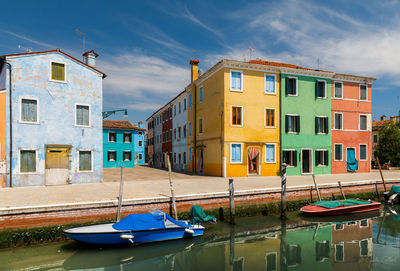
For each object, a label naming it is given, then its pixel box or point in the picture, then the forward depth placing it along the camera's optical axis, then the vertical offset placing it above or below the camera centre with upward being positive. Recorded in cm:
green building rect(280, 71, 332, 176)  2481 +232
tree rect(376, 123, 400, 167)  3526 -10
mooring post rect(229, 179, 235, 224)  1336 -275
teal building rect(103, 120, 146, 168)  3984 +18
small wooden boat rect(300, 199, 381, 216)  1502 -346
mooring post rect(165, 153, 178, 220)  1228 -268
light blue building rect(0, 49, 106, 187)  1677 +180
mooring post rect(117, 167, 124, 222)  1133 -254
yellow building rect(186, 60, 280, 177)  2272 +233
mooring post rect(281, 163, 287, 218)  1466 -261
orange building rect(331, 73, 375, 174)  2677 +231
